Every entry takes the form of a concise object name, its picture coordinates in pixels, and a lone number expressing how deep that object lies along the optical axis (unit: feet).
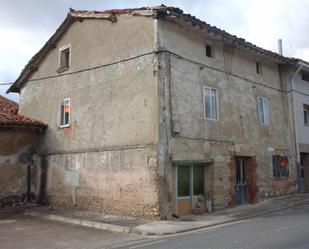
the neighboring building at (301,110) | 48.37
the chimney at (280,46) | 55.34
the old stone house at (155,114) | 32.09
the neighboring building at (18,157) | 40.37
